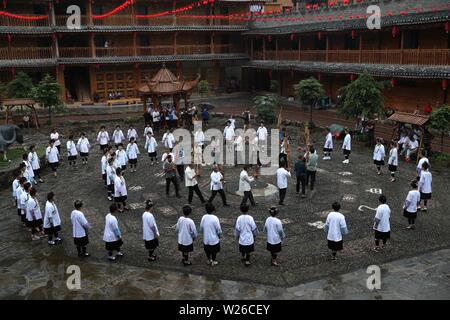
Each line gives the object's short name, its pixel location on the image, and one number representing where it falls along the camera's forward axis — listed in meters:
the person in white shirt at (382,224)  11.33
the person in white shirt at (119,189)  14.39
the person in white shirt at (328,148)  20.48
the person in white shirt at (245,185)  14.20
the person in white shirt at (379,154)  17.81
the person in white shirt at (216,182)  14.30
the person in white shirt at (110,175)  15.34
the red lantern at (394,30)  25.58
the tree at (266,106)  27.53
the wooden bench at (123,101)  36.16
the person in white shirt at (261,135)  21.14
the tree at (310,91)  26.33
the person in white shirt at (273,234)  10.74
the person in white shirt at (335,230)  10.89
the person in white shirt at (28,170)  15.90
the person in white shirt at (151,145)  20.36
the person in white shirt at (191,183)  14.75
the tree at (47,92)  27.25
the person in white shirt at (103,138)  21.45
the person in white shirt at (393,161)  17.25
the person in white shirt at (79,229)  11.36
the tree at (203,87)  35.47
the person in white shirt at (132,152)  19.25
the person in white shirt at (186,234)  10.82
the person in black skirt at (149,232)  10.96
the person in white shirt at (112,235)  11.09
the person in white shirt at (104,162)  16.84
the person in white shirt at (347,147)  19.70
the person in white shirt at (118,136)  21.61
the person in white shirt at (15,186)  14.23
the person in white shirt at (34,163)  17.52
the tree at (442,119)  18.81
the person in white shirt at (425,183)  14.09
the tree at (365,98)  22.03
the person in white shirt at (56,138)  20.68
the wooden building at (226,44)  26.31
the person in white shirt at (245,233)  10.70
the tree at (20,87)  29.05
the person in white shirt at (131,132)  21.48
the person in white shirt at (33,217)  12.63
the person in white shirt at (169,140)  20.03
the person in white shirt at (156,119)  26.77
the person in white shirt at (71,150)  19.97
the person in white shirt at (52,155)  18.73
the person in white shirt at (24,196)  13.02
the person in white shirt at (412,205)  12.55
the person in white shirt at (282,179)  14.48
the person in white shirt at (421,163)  14.87
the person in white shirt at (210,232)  10.70
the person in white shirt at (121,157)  17.81
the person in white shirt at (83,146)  20.53
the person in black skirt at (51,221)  12.12
